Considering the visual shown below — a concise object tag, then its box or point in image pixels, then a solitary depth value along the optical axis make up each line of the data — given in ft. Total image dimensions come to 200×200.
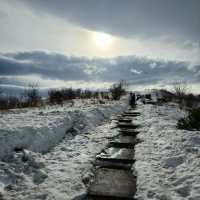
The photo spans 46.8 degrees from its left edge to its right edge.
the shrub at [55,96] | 70.95
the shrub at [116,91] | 98.52
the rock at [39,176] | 14.97
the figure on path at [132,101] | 85.15
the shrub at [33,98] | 64.39
